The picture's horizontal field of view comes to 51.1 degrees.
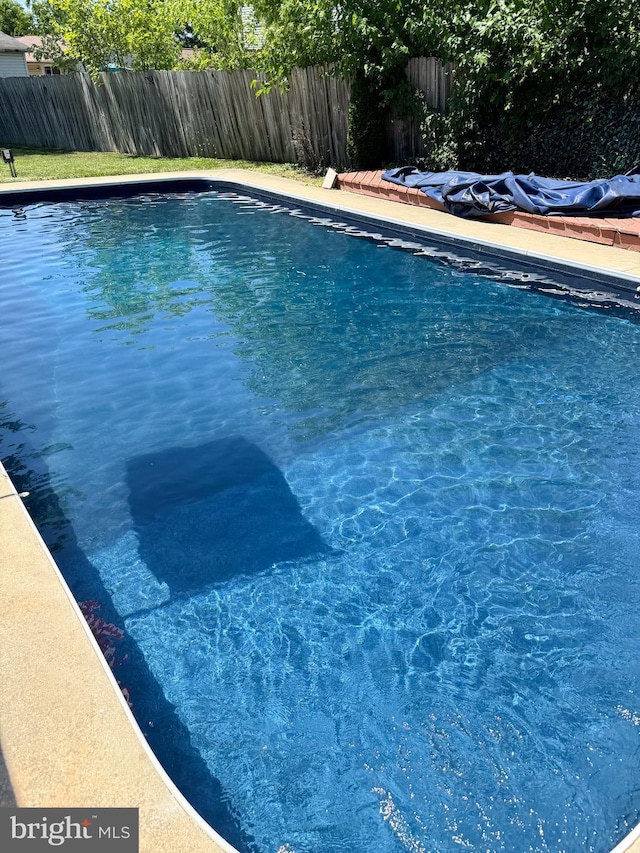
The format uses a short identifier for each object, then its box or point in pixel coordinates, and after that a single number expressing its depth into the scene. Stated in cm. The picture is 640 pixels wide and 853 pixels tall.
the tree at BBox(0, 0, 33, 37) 5141
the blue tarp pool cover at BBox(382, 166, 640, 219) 813
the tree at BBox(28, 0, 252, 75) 1748
